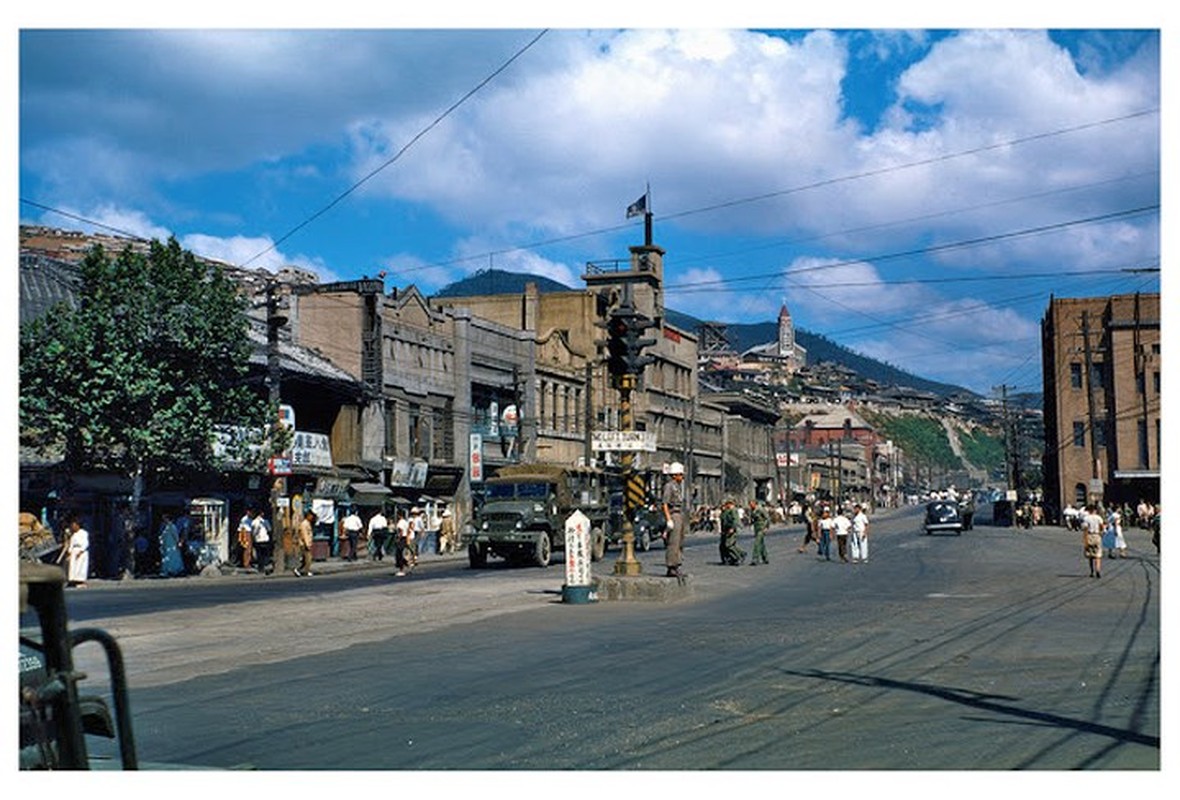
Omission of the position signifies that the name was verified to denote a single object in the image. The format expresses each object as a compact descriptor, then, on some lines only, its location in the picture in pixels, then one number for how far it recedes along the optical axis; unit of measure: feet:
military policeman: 87.45
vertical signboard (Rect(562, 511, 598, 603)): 74.54
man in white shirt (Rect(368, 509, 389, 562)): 141.69
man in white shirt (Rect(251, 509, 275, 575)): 120.98
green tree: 100.94
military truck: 119.09
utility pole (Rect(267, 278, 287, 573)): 115.96
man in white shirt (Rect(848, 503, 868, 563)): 125.80
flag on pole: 133.09
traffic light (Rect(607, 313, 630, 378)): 72.33
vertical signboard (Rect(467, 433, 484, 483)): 190.19
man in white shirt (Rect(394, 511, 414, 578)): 115.44
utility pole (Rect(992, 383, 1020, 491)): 356.77
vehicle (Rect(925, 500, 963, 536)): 217.15
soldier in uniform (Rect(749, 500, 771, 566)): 122.11
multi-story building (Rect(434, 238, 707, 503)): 229.86
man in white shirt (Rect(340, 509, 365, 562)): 145.18
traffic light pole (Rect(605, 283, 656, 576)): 72.33
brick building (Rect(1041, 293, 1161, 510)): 239.50
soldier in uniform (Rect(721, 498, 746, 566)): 121.39
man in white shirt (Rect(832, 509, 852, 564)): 127.44
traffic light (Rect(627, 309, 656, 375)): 71.97
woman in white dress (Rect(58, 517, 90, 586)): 90.99
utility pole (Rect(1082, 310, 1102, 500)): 230.89
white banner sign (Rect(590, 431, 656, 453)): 76.69
